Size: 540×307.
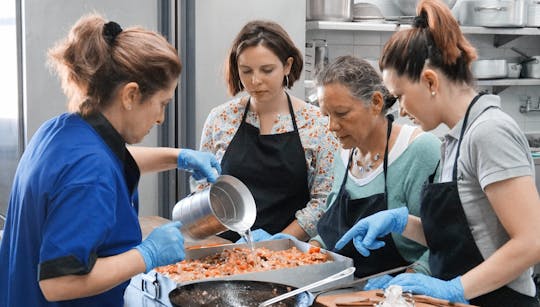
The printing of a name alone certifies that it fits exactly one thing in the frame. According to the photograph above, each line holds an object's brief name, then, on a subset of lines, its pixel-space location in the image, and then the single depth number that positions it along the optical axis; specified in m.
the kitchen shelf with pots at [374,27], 4.21
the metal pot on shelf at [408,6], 4.56
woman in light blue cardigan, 2.15
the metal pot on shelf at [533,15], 4.98
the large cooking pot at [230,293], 1.79
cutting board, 1.69
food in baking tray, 2.02
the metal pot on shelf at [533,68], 4.98
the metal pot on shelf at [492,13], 4.72
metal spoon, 1.70
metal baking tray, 1.91
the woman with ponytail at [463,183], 1.65
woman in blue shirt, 1.49
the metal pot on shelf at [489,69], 4.70
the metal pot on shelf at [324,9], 4.25
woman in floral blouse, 2.71
